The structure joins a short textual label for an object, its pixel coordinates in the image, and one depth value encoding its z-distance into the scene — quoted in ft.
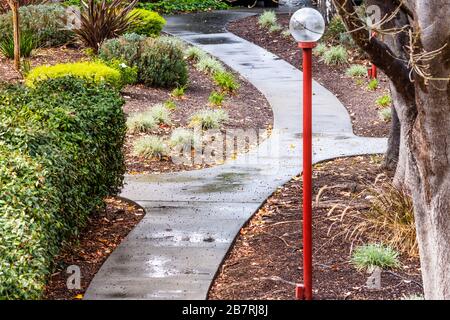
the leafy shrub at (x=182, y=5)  90.33
